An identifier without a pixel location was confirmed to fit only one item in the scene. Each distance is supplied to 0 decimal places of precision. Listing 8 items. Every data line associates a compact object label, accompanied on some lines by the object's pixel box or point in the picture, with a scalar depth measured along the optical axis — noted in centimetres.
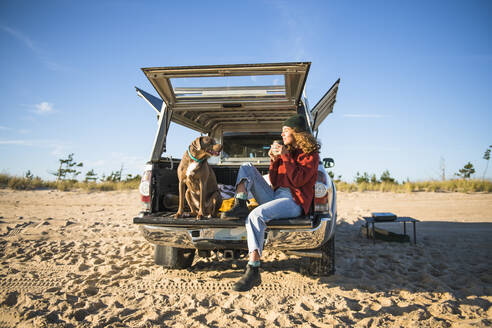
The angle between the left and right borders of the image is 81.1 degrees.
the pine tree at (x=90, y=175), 1654
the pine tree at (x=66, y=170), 1911
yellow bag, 339
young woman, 260
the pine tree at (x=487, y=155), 1777
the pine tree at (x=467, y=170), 1836
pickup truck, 280
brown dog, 314
